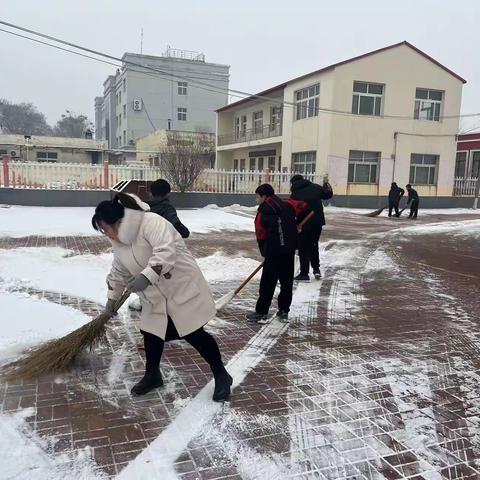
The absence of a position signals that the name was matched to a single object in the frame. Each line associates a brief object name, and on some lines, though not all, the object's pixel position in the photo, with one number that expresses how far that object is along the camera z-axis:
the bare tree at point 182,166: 18.91
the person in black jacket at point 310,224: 6.93
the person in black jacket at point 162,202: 5.20
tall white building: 53.50
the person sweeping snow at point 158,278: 3.03
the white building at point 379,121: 22.34
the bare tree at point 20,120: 71.27
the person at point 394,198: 19.05
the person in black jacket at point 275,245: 5.09
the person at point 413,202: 18.66
